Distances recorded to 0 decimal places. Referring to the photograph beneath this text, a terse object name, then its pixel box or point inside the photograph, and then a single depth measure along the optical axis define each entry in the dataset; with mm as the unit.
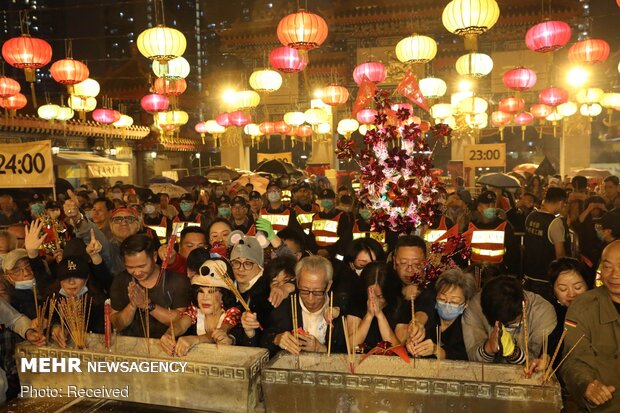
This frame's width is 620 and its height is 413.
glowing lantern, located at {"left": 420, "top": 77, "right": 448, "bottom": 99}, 13570
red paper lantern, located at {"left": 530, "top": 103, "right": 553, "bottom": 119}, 15891
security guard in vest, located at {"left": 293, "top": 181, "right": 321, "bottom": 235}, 8492
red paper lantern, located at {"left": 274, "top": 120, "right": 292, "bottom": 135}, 18375
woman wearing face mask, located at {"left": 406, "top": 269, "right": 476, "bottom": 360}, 3137
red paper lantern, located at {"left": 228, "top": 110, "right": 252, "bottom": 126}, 15836
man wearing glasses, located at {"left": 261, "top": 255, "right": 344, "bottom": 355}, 3066
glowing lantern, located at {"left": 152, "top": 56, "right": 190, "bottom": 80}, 10156
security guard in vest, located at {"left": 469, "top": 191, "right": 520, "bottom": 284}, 6266
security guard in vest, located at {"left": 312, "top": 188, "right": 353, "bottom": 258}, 7141
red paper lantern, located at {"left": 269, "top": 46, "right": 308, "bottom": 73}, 10867
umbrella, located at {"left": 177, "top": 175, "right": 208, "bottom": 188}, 13926
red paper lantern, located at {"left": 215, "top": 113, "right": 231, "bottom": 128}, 16250
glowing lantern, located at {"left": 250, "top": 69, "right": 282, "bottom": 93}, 12078
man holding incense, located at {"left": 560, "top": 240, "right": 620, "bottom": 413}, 2598
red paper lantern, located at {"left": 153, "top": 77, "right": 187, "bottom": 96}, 12734
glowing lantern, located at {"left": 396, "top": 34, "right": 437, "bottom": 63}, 10364
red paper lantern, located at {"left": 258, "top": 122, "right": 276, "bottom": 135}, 18219
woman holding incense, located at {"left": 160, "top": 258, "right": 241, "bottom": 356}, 3068
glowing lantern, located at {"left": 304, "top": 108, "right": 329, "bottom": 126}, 15867
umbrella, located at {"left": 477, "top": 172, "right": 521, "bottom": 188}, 9484
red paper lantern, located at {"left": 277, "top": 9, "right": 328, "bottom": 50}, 8633
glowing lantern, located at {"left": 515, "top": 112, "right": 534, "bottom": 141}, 17172
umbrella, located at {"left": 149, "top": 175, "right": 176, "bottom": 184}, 13648
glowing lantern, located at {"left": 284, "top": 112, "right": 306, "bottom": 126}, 17000
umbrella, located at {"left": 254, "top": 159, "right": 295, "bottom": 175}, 17281
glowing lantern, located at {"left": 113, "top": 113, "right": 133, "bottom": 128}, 17830
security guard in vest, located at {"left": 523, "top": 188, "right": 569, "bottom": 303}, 5410
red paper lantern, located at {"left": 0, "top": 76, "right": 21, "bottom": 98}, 11719
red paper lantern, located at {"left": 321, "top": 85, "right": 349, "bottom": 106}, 14203
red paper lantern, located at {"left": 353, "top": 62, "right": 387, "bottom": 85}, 12750
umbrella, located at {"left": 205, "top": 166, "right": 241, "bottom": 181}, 16938
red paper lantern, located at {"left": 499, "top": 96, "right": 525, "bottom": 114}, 14969
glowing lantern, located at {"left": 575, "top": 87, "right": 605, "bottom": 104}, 14492
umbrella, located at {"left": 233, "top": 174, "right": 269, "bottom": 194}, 13564
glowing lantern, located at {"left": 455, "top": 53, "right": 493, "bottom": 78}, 10398
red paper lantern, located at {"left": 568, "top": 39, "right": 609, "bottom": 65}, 10680
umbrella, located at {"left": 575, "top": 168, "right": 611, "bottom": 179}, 15180
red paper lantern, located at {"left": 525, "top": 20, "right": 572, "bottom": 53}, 9531
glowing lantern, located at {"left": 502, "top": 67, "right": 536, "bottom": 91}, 12422
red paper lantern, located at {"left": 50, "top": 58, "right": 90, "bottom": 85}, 10477
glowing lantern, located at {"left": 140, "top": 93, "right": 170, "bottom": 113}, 14016
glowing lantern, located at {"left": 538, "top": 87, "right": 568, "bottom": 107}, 14000
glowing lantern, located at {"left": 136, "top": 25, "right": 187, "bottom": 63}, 8680
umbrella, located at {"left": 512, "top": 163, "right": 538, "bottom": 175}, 18359
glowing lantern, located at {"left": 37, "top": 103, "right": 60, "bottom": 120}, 13711
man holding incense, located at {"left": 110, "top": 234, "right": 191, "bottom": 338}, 3248
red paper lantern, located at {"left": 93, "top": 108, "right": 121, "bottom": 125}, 15562
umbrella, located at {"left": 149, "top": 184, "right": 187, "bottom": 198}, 11500
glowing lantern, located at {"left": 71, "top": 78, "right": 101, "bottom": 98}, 13148
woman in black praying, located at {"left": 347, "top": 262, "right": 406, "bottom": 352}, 2943
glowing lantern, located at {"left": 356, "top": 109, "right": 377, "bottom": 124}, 15285
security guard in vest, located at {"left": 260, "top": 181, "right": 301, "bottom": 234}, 7648
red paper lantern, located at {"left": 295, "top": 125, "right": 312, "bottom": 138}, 18883
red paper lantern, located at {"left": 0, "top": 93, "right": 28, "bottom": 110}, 12320
